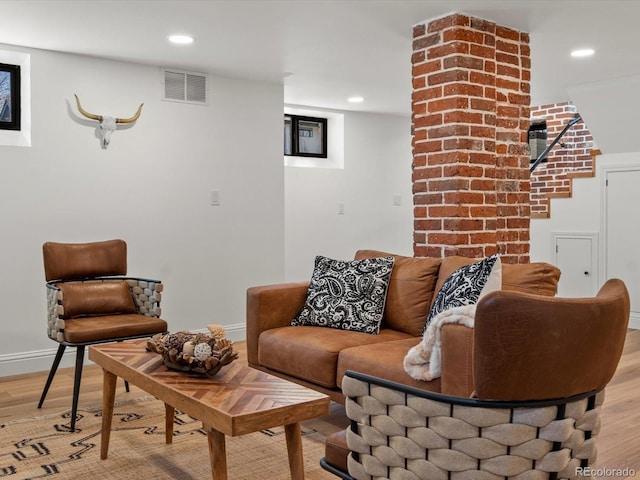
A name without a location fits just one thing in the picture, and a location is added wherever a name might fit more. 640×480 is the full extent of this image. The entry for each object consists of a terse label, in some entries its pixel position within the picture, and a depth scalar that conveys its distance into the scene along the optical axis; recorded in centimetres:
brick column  363
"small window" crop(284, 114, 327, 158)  667
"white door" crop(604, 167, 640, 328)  582
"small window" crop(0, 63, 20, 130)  434
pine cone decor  227
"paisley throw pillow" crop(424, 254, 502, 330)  260
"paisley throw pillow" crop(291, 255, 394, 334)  328
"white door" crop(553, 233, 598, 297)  614
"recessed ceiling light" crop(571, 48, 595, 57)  440
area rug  258
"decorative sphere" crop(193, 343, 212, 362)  226
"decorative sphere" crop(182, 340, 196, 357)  229
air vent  488
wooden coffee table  192
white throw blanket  222
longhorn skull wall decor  451
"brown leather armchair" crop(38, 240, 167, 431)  331
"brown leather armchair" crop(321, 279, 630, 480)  132
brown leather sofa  264
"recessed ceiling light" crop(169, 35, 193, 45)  399
